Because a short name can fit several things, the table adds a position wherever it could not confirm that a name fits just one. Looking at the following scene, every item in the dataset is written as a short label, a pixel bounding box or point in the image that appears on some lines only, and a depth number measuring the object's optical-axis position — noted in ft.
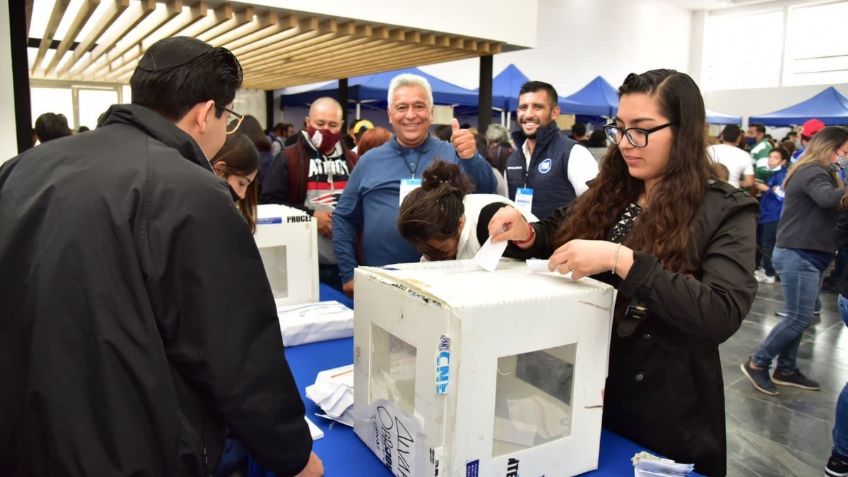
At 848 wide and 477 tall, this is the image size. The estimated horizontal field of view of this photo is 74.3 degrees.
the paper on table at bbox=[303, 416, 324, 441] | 3.77
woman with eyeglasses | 3.06
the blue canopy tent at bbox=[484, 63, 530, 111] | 26.66
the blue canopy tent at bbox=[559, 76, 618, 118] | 29.40
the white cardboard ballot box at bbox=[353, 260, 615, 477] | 2.65
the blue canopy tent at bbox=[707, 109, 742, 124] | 36.37
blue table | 3.41
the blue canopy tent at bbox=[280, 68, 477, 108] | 22.24
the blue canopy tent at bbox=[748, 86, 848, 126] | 28.63
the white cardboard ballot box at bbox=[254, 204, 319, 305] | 6.23
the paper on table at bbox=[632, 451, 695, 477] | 3.20
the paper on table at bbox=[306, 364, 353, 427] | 3.96
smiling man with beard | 8.75
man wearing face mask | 9.58
